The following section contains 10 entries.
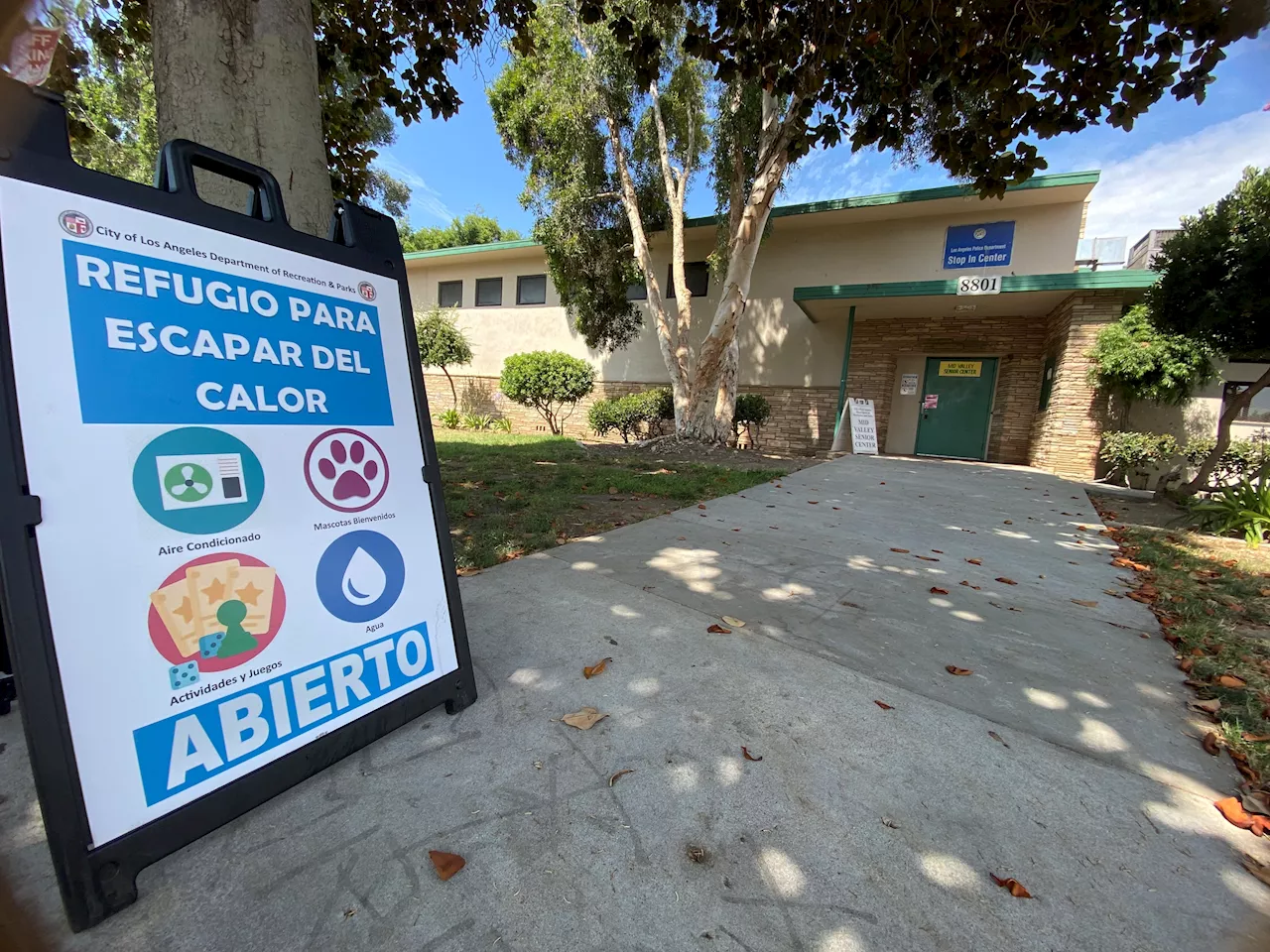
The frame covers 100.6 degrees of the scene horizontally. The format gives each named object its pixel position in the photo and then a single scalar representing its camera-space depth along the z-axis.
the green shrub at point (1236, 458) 7.87
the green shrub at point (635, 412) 12.39
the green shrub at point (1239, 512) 5.22
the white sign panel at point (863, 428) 11.71
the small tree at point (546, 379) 13.84
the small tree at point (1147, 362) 8.38
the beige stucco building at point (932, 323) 9.89
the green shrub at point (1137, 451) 9.03
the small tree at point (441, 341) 15.20
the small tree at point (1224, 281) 6.07
